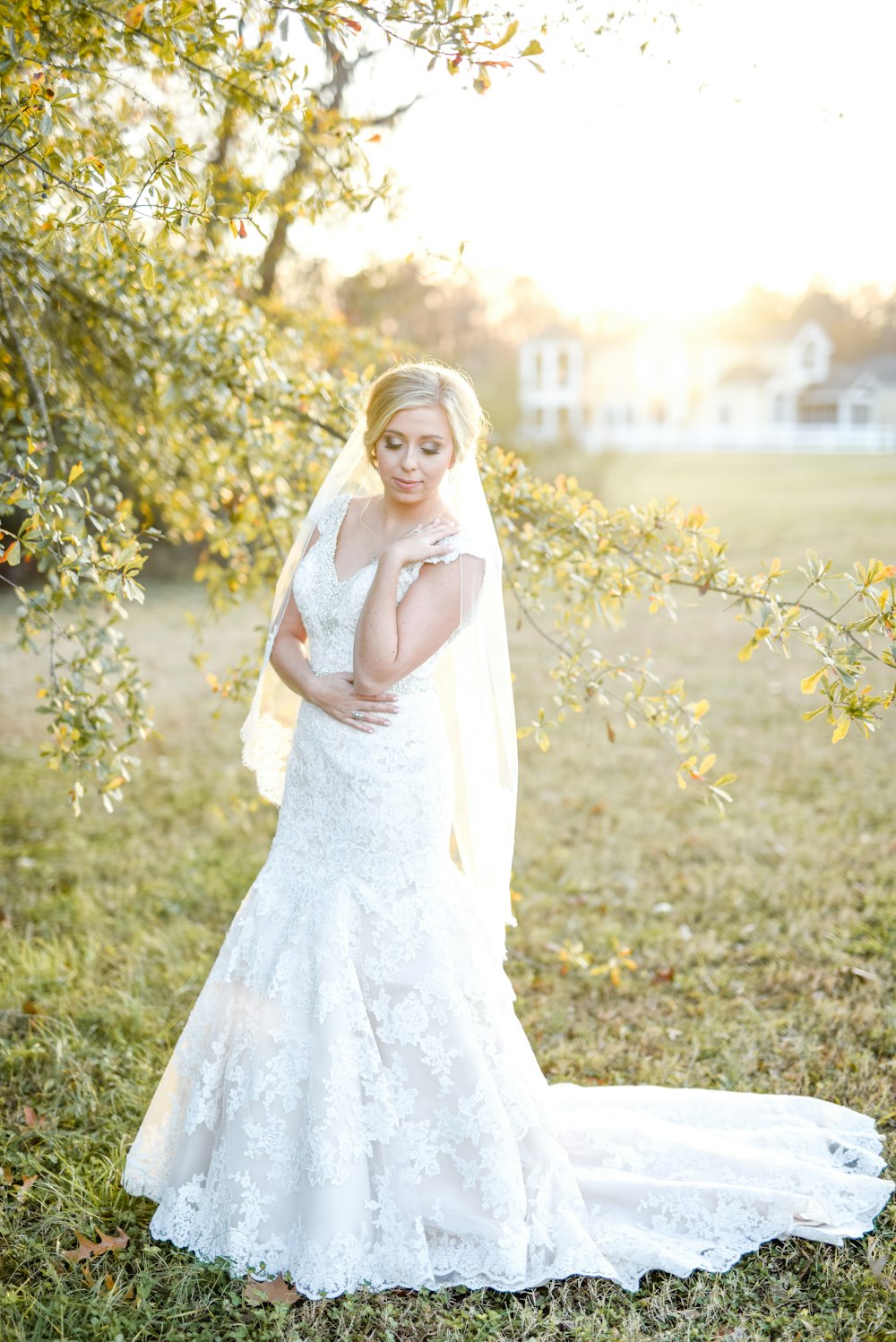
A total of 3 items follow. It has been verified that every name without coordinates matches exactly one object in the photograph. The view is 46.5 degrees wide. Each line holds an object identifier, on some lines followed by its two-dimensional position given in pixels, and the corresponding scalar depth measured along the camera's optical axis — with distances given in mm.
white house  45531
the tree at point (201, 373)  2887
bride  2920
